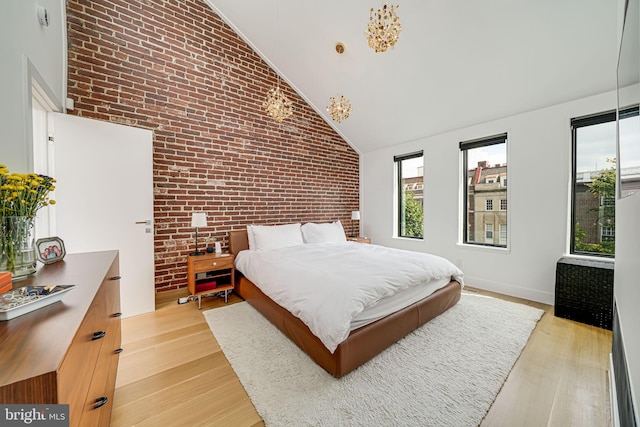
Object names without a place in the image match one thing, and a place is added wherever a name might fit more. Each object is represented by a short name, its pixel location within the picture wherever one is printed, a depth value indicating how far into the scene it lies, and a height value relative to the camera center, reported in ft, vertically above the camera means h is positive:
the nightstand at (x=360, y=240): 15.60 -1.94
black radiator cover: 7.78 -2.78
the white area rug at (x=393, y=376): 4.67 -3.93
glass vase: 3.29 -0.49
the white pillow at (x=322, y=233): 13.21 -1.28
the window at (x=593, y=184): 8.75 +0.97
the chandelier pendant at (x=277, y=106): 9.30 +4.12
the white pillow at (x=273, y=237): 11.29 -1.29
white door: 7.68 +0.55
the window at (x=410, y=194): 14.56 +1.02
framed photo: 4.13 -0.70
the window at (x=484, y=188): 11.41 +1.12
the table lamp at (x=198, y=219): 9.82 -0.35
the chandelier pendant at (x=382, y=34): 6.35 +4.74
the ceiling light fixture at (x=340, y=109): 9.55 +4.09
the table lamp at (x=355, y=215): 16.80 -0.33
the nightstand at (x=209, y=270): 9.48 -2.53
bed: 5.58 -3.27
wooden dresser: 1.60 -1.08
